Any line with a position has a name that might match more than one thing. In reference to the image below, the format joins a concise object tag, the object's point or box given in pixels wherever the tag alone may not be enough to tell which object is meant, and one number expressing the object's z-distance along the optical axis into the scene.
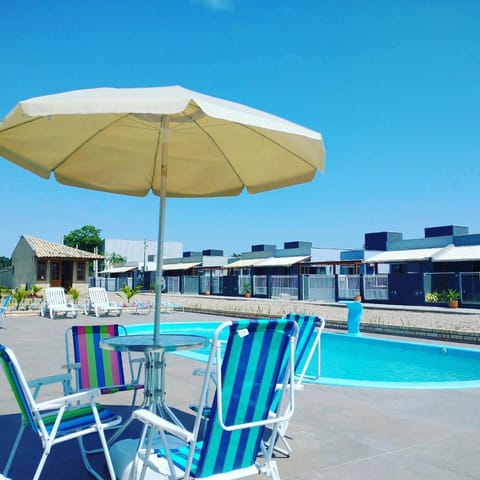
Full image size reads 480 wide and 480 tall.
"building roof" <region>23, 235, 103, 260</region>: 30.81
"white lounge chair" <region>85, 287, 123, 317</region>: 17.06
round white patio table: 3.38
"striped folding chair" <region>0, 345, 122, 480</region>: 2.64
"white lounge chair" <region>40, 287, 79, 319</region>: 16.14
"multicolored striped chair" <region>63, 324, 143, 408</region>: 3.98
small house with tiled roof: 31.11
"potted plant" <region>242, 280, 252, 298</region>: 33.08
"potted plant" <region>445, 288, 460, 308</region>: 22.06
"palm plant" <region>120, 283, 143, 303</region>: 19.98
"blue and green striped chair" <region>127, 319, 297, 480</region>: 2.29
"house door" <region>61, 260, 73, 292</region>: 31.80
